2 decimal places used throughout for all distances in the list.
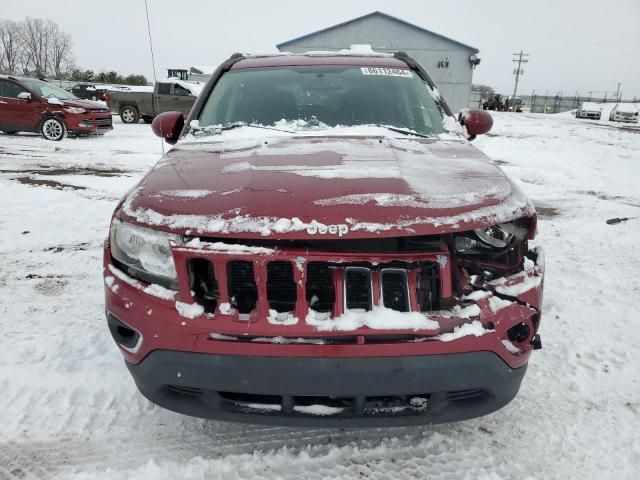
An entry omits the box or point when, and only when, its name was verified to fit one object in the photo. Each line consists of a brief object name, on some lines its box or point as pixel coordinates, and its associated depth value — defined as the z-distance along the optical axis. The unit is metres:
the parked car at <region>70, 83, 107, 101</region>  25.37
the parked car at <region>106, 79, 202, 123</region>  17.34
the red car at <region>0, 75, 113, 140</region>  11.70
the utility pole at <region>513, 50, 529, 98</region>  59.59
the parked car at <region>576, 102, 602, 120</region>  29.06
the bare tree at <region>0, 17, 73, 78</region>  64.56
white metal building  27.22
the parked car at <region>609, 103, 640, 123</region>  26.84
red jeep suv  1.45
